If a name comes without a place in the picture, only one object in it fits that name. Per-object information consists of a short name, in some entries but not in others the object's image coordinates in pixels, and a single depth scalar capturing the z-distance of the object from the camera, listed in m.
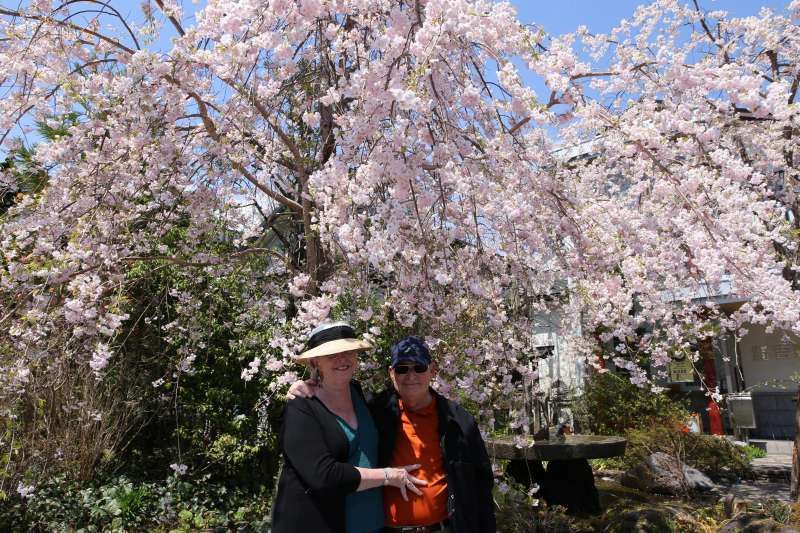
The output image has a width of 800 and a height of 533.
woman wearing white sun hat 2.03
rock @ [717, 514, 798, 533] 3.86
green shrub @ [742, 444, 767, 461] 9.66
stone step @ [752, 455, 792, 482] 8.30
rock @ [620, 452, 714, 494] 6.90
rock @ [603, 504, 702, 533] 4.54
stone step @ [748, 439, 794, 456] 10.50
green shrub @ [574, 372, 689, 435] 9.32
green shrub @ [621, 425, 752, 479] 7.87
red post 10.85
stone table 5.49
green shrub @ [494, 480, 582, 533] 4.59
